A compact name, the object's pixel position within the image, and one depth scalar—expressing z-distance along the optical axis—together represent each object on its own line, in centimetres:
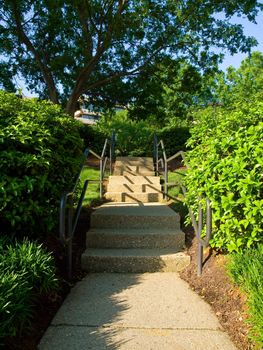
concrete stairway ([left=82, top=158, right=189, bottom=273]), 405
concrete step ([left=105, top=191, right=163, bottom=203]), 619
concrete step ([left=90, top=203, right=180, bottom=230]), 477
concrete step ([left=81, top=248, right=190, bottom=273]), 404
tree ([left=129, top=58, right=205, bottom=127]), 1214
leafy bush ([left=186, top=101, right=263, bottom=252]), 308
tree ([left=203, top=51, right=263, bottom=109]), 3250
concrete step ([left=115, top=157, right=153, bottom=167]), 916
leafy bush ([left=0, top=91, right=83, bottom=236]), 318
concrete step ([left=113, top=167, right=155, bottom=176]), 820
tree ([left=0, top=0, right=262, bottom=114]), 1065
